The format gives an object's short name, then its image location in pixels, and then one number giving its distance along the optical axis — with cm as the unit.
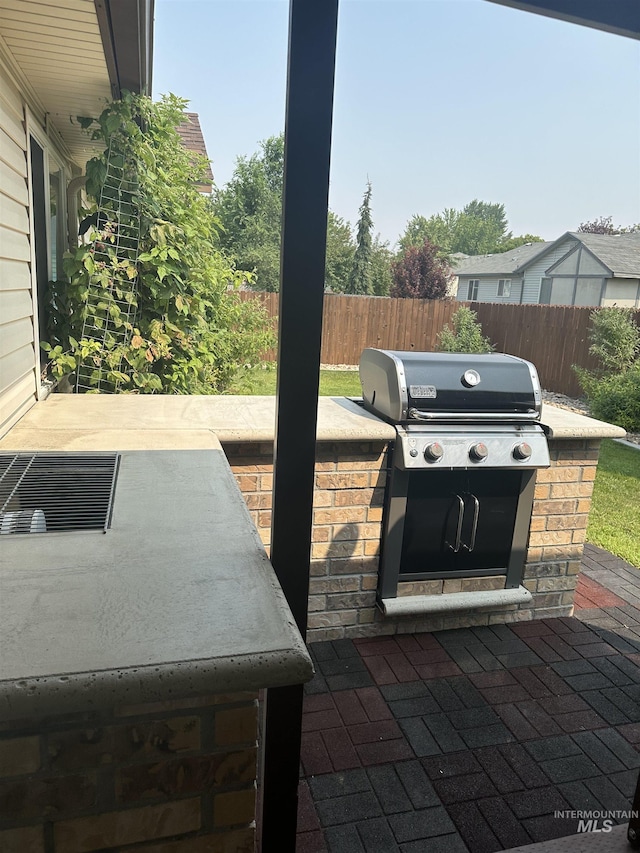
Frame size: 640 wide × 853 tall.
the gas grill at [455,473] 248
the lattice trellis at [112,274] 346
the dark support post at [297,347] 106
